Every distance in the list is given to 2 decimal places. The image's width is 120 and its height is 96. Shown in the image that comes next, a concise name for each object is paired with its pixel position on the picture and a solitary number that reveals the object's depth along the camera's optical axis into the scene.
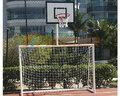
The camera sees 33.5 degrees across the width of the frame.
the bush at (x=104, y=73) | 7.57
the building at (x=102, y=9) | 29.48
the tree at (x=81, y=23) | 24.28
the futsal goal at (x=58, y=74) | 7.24
